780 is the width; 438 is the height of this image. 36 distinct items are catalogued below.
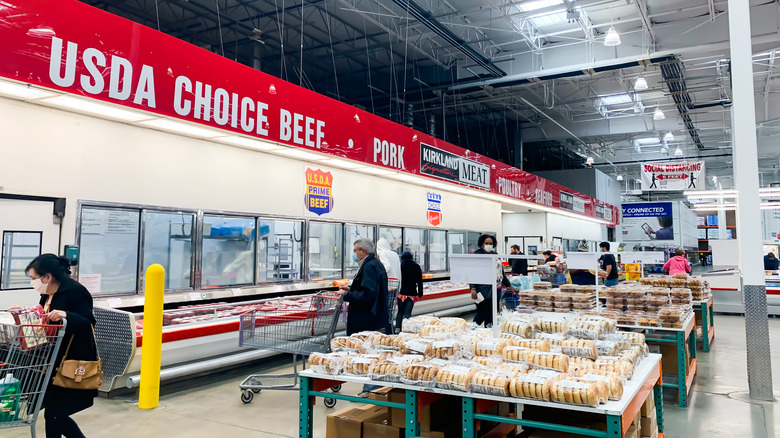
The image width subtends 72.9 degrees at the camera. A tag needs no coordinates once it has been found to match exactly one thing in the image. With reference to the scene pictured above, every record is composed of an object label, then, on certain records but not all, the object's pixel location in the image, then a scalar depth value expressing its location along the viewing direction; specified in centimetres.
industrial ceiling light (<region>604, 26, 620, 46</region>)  919
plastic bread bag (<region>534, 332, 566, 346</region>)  359
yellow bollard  479
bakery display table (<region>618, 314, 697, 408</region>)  517
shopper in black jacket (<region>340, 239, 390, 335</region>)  500
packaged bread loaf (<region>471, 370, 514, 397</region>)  267
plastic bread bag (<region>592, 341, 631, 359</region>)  346
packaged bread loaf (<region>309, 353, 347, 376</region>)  311
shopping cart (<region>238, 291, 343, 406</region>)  505
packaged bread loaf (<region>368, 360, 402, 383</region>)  294
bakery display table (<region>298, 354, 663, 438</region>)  248
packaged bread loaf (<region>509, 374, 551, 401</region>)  259
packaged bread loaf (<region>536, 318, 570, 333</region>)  412
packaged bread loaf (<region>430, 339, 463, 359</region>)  319
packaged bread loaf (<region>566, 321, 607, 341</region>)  390
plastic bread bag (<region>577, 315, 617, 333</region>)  419
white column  548
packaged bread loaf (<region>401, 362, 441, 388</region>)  283
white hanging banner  1541
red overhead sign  404
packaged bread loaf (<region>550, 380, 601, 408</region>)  245
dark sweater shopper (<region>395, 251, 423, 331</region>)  789
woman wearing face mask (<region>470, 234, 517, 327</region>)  754
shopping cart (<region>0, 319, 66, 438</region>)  304
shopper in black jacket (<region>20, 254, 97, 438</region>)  321
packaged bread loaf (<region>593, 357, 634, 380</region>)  294
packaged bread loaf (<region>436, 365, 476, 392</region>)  275
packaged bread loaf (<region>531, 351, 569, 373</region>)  295
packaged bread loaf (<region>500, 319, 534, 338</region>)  391
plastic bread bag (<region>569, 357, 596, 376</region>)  289
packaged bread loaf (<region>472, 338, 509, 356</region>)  333
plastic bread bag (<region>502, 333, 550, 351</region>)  333
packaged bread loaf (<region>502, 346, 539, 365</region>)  308
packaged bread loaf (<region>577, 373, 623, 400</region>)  259
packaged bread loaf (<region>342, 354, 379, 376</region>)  305
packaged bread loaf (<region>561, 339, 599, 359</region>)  333
